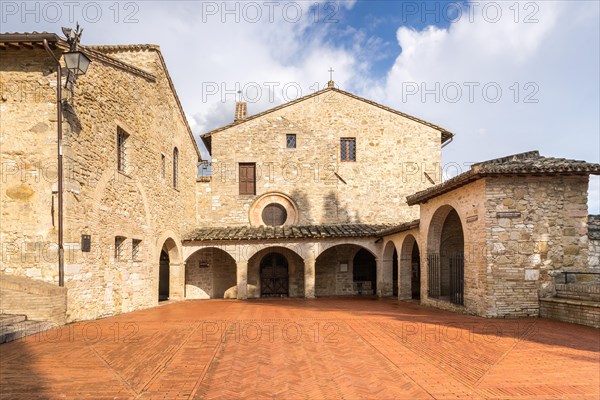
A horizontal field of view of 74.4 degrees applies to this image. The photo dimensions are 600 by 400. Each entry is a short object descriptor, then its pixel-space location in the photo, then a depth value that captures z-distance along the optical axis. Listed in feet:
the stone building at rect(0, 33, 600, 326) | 28.25
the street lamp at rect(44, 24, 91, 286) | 27.09
